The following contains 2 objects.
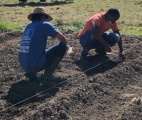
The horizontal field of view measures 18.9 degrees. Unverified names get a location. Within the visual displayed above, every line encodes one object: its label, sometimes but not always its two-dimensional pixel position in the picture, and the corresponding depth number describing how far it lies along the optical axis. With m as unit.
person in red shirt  8.62
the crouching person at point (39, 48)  7.14
